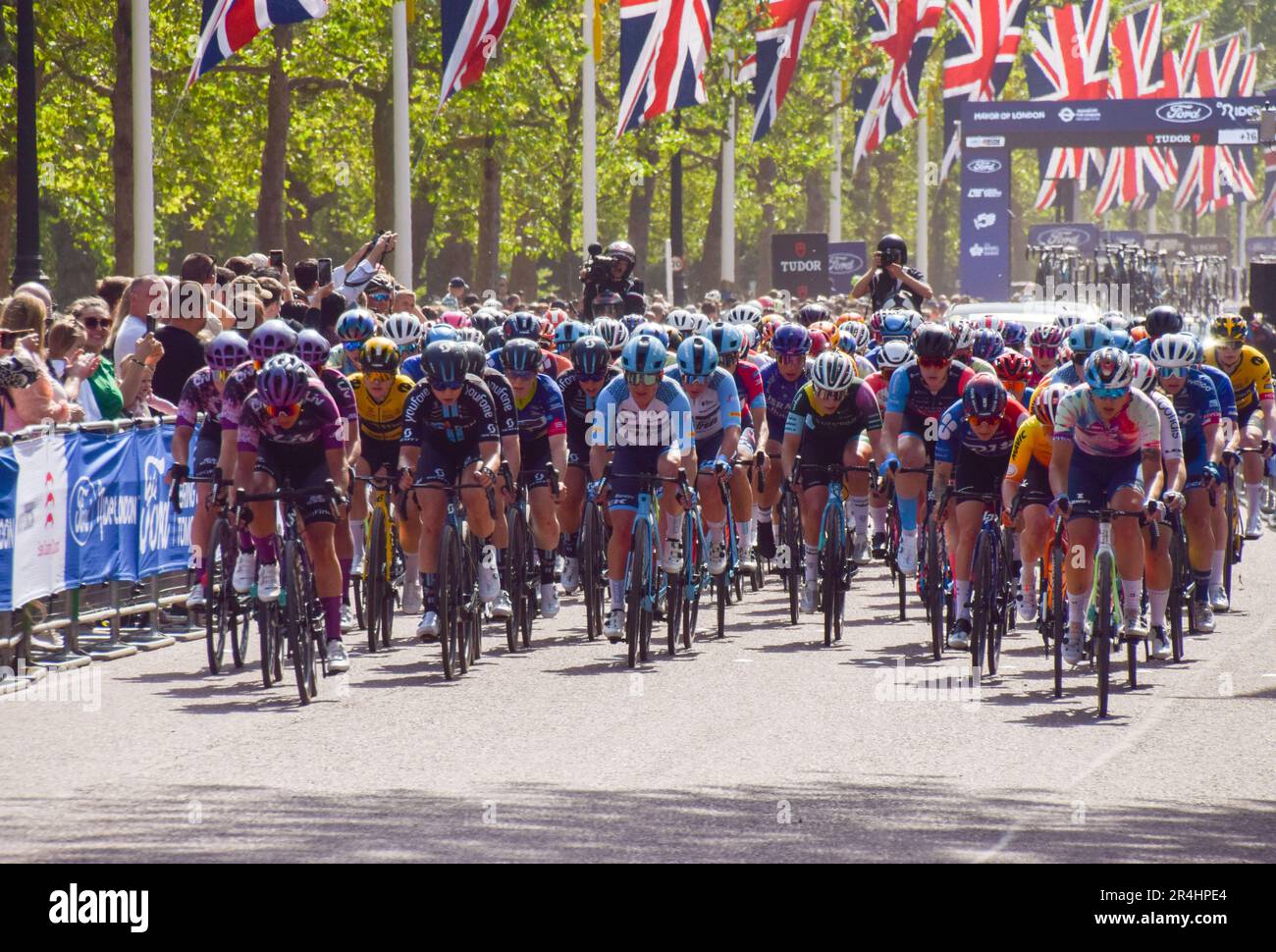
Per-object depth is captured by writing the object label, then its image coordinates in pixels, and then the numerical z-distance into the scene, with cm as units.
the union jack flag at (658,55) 3275
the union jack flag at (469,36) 2738
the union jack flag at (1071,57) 6109
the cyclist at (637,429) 1361
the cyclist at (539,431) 1462
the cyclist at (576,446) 1562
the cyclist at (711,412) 1499
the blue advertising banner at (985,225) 5691
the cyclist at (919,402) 1491
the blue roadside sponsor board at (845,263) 4528
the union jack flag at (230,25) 2195
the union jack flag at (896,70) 4666
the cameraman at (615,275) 2233
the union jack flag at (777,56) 3862
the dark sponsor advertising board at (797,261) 3919
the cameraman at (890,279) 2245
